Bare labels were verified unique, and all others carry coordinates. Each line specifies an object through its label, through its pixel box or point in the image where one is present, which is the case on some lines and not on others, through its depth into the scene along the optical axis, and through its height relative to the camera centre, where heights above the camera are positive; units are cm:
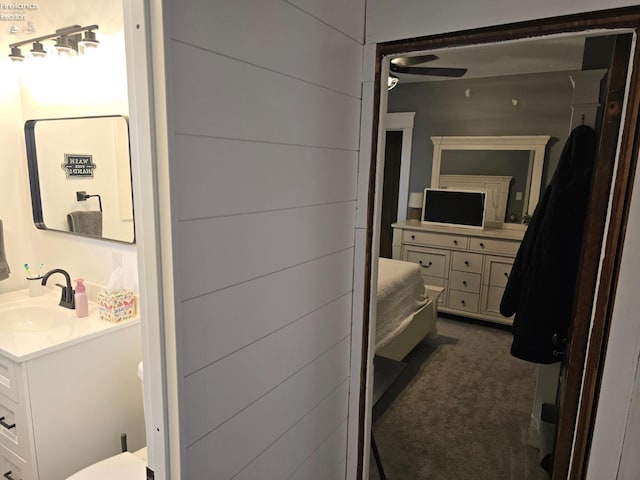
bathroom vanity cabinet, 161 -101
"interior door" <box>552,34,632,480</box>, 111 -14
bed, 284 -108
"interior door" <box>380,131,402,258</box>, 506 -22
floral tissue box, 188 -65
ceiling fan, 268 +76
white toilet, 149 -114
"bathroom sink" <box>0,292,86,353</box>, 165 -73
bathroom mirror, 197 -6
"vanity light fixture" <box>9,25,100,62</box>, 183 +57
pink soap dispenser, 194 -65
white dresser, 404 -90
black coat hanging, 177 -36
